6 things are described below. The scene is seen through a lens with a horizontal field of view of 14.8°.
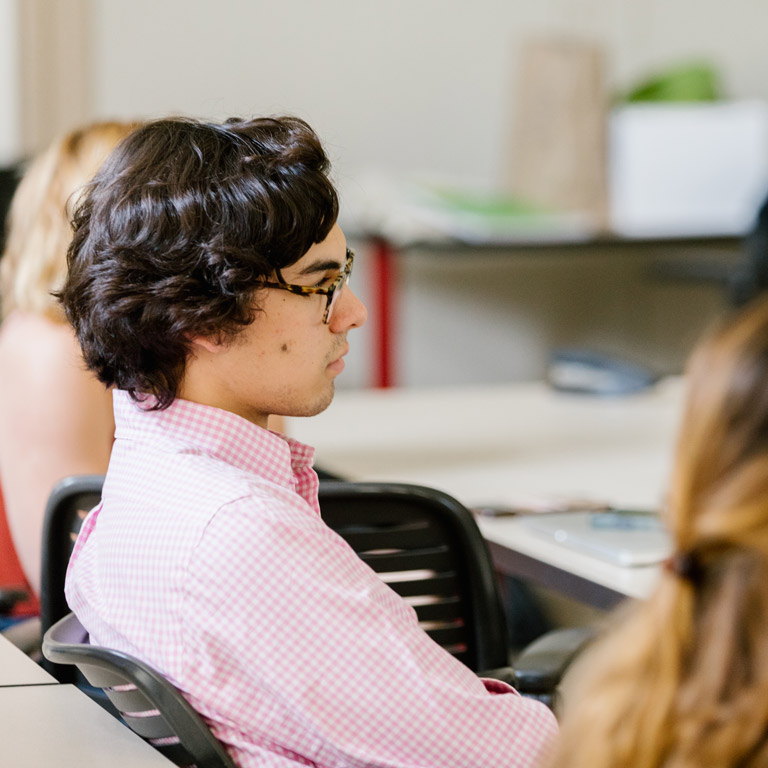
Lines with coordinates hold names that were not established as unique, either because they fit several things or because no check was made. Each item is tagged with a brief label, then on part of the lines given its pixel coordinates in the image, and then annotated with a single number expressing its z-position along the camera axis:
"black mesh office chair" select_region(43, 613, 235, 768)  2.46
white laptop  2.95
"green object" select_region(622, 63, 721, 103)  6.77
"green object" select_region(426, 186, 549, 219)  5.99
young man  2.45
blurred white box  6.43
